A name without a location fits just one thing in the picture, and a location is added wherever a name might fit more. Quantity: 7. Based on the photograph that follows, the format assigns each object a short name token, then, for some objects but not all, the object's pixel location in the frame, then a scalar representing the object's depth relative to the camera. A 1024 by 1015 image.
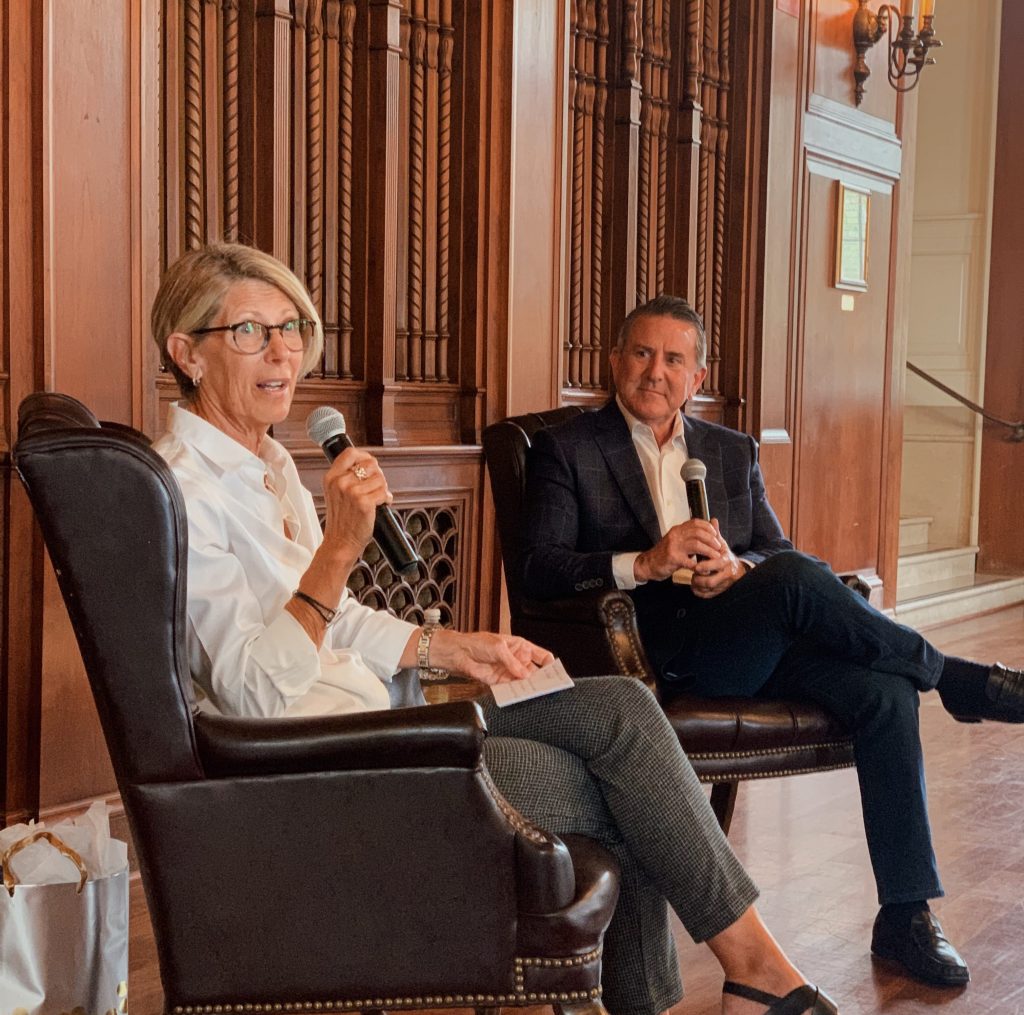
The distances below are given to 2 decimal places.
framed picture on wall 5.73
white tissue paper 2.02
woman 1.97
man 2.78
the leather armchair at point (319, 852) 1.71
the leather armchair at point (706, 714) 2.79
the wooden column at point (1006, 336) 8.21
